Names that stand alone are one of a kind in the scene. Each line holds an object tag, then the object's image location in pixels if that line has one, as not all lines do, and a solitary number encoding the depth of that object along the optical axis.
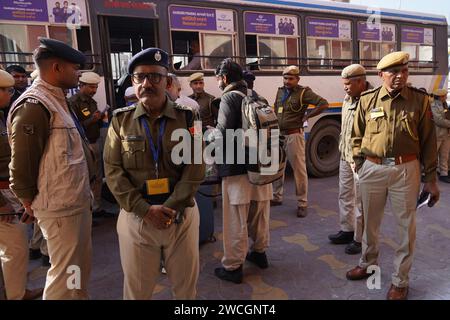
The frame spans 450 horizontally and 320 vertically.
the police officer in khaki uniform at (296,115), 4.57
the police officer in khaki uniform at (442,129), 5.72
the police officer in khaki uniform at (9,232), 2.38
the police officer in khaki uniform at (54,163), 1.89
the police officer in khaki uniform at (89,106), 4.20
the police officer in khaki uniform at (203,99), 4.82
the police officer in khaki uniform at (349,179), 3.24
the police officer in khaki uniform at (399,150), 2.49
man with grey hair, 3.11
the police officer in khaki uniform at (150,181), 1.85
